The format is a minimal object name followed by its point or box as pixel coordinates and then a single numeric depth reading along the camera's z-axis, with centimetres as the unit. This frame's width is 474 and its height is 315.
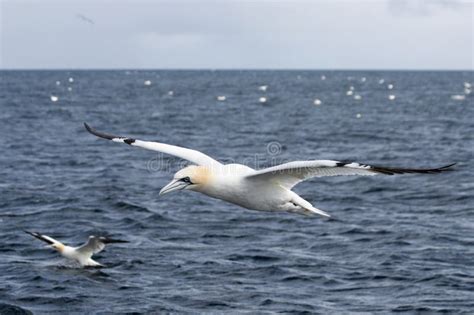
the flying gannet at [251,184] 1215
